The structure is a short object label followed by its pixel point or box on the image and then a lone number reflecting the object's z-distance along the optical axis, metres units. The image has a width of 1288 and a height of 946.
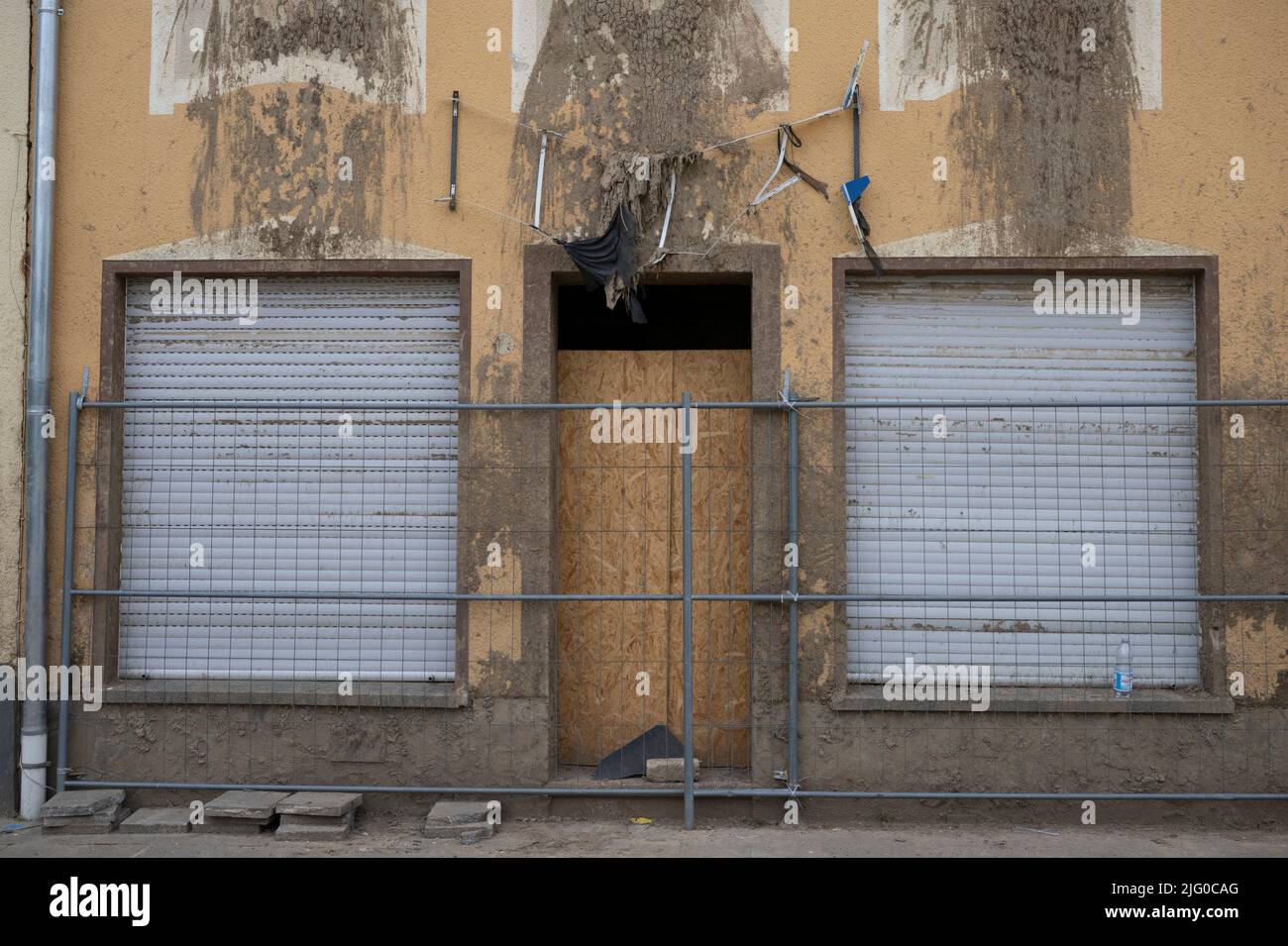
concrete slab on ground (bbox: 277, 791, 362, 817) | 7.12
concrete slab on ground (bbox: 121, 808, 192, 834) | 7.25
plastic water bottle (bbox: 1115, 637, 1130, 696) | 7.46
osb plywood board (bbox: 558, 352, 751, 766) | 7.86
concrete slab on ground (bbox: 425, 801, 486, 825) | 7.12
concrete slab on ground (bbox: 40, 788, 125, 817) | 7.21
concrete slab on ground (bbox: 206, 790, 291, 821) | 7.18
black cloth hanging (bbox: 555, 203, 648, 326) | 7.56
